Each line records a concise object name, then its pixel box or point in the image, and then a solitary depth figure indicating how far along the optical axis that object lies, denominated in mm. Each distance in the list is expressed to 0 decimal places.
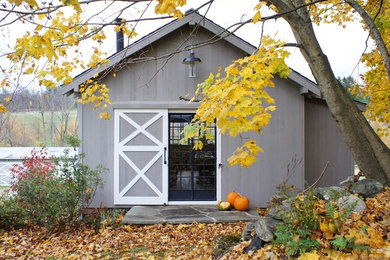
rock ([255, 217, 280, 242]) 4137
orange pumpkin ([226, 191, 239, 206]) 7789
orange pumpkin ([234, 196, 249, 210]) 7617
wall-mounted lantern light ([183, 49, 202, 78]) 7547
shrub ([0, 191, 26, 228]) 7250
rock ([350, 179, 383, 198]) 4992
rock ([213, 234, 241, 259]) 4609
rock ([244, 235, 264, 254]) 4199
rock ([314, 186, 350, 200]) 4599
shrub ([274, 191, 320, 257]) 3592
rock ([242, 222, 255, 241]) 4718
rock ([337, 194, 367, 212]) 4309
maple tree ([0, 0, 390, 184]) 3781
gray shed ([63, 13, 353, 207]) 7988
